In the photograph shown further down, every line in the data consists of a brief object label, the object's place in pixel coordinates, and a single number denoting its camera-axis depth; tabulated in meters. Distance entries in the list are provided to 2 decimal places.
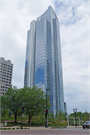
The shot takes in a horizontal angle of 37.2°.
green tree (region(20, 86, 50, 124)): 37.43
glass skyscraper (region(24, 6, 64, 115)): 96.94
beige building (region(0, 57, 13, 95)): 127.07
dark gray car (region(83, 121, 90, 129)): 25.66
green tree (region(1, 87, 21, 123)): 40.62
